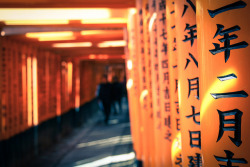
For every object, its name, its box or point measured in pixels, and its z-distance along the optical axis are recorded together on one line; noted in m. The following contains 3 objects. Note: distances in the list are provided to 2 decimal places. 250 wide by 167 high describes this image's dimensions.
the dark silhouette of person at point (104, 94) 11.04
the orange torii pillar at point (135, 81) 3.87
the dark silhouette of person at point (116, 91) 13.26
